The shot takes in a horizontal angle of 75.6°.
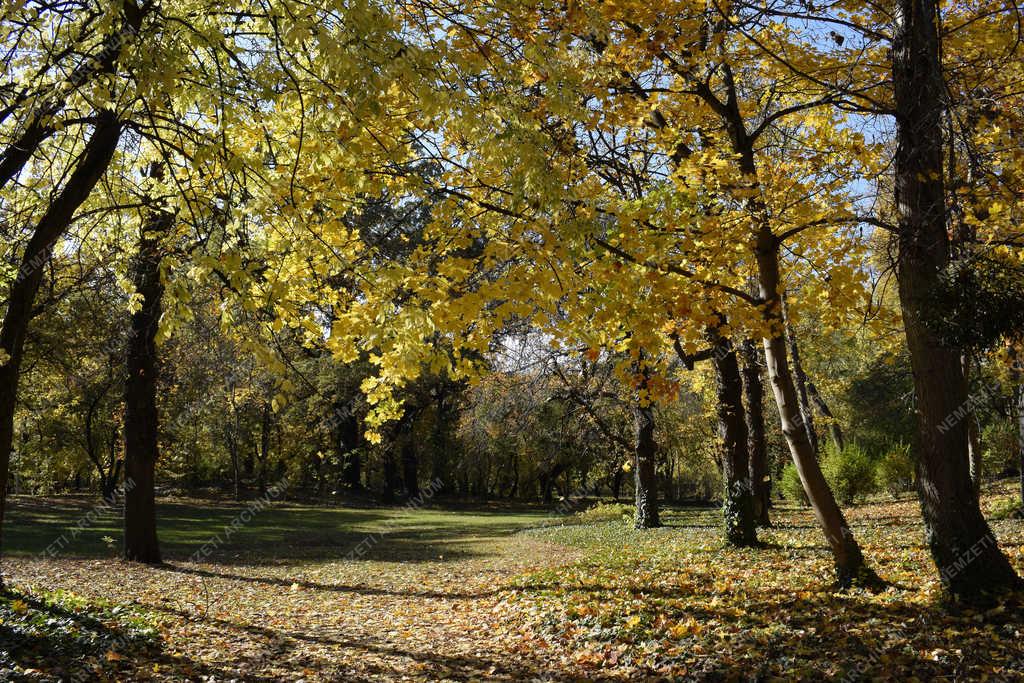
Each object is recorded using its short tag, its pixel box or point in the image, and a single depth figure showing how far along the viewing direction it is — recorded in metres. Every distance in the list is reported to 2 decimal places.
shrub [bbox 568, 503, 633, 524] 21.05
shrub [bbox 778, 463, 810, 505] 20.31
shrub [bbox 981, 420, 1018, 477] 21.19
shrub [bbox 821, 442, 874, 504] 19.12
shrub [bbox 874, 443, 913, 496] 20.20
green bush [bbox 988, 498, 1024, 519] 11.30
